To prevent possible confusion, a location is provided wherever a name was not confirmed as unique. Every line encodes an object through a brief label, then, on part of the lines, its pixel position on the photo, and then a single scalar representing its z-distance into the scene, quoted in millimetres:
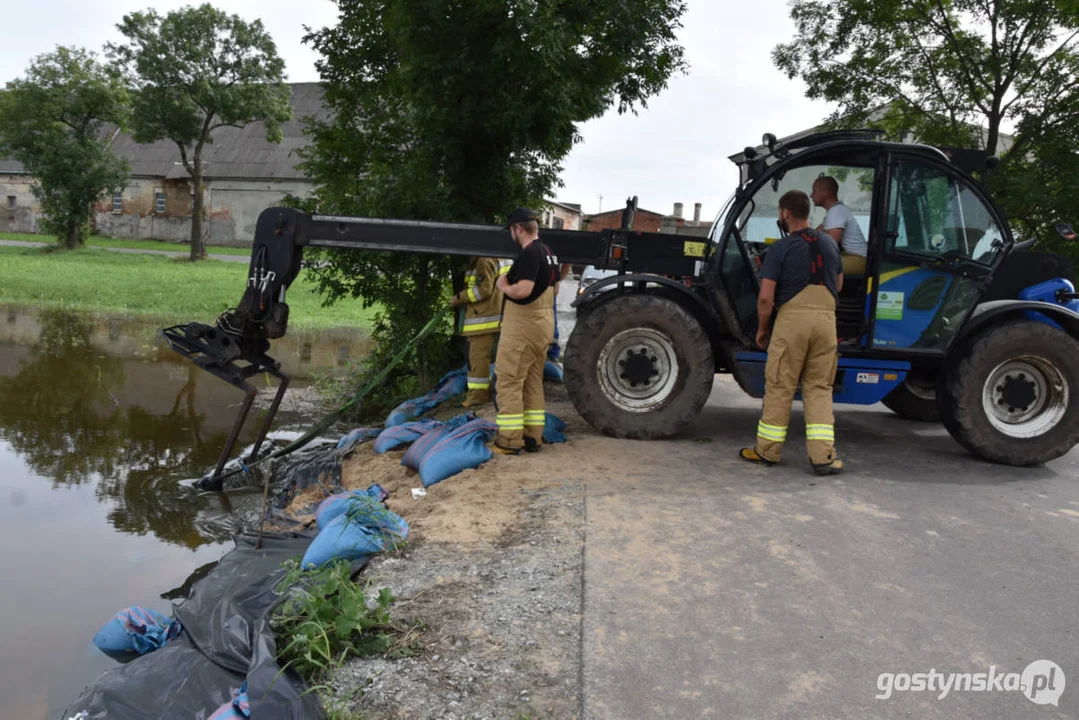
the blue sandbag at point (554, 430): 6620
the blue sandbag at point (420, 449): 6074
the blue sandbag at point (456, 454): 5789
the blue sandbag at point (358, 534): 4137
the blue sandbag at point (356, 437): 7108
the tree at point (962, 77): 11070
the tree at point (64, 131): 30281
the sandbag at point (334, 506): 4719
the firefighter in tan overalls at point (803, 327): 5805
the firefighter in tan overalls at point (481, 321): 8070
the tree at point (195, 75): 30078
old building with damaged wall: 39625
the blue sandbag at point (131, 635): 3969
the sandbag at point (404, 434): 6711
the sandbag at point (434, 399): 7915
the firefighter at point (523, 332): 6074
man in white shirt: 6359
